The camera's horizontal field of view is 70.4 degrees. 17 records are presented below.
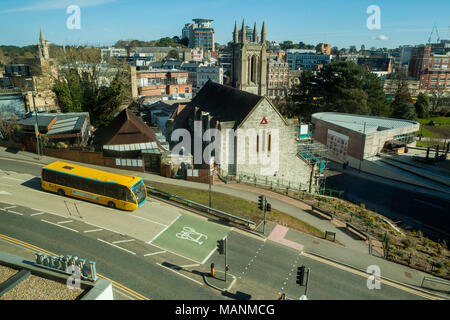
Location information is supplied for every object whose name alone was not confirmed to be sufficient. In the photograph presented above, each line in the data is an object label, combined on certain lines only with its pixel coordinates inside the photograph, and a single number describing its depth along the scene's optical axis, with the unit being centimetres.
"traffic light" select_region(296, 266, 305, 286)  1662
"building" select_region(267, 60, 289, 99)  14362
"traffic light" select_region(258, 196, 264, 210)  2383
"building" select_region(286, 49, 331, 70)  18338
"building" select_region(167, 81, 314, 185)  3738
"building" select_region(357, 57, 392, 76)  18342
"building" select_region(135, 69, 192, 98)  10906
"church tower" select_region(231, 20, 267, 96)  6026
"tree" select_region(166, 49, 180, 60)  19350
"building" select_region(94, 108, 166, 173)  3638
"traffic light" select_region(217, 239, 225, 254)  1903
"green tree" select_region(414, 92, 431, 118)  9844
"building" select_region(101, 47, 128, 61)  18794
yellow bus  2591
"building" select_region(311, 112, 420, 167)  5344
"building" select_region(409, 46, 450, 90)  14388
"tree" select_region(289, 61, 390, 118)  7469
